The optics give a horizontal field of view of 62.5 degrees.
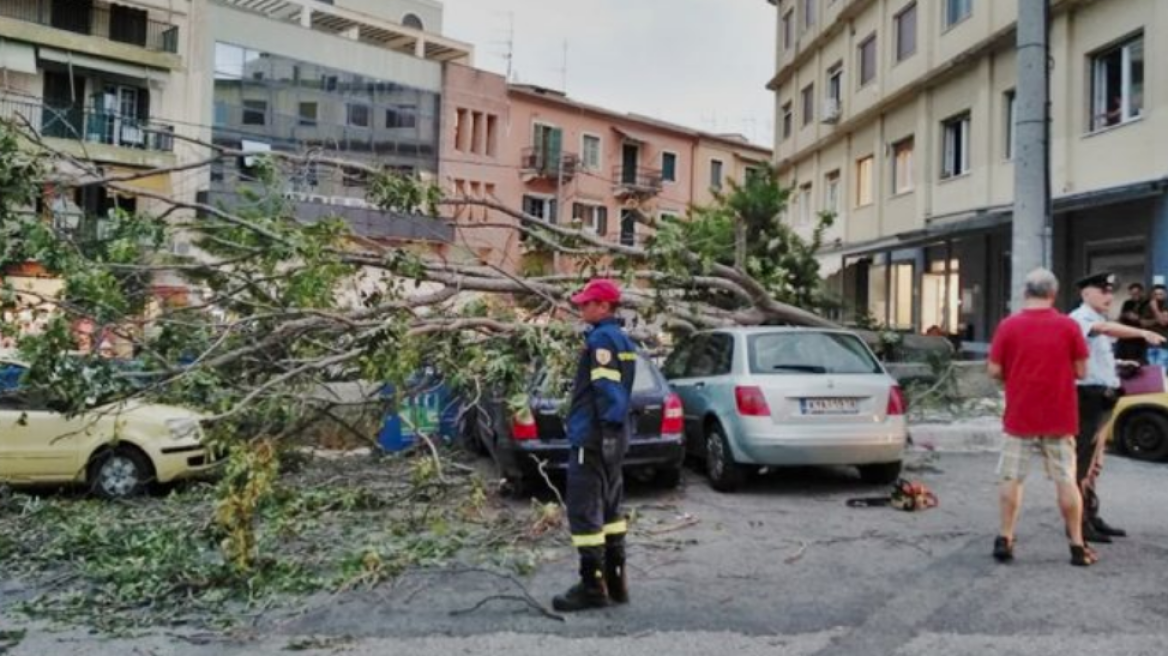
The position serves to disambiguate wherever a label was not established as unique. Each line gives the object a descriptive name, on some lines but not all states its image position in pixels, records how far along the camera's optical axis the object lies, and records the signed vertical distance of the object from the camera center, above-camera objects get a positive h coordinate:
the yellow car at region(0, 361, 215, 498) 9.44 -1.11
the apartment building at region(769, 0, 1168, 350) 16.16 +5.05
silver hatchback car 8.47 -0.40
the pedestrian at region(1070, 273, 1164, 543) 6.29 +0.01
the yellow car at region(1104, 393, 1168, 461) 10.41 -0.59
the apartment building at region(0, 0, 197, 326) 27.58 +8.11
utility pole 10.65 +2.52
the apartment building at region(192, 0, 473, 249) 31.86 +9.12
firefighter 5.30 -0.61
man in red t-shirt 5.87 -0.16
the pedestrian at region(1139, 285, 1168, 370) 11.48 +0.65
